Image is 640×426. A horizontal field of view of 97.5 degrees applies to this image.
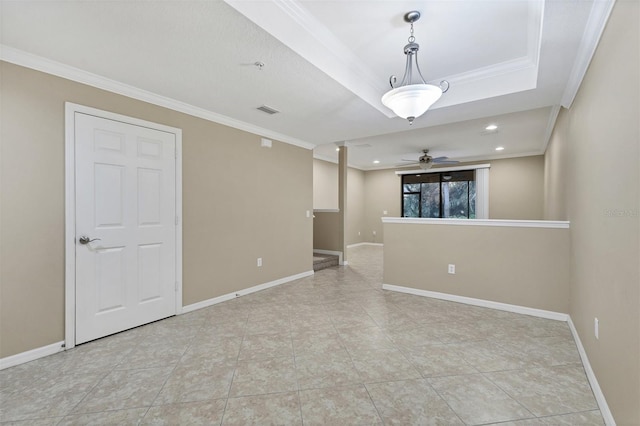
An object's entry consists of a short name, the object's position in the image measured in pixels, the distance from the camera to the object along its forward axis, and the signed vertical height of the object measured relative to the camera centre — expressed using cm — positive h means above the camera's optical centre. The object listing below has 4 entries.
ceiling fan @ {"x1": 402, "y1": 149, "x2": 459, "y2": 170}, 618 +117
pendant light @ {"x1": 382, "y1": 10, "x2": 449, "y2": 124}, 228 +98
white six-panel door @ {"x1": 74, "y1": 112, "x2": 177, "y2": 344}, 260 -15
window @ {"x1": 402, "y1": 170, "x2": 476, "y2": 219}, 832 +57
